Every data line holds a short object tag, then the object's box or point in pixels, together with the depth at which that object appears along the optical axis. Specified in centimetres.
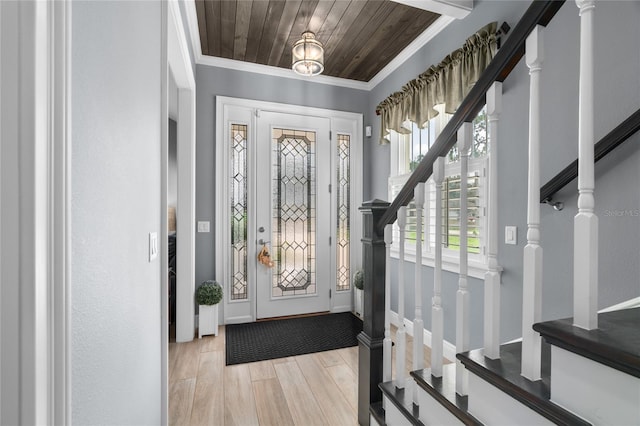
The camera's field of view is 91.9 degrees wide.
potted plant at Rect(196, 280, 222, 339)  281
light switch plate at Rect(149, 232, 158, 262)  125
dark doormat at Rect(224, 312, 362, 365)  258
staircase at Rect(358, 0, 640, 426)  69
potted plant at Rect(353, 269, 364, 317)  338
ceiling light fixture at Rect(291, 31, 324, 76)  249
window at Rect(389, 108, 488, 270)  225
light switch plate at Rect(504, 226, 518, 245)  195
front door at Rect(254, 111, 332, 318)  334
